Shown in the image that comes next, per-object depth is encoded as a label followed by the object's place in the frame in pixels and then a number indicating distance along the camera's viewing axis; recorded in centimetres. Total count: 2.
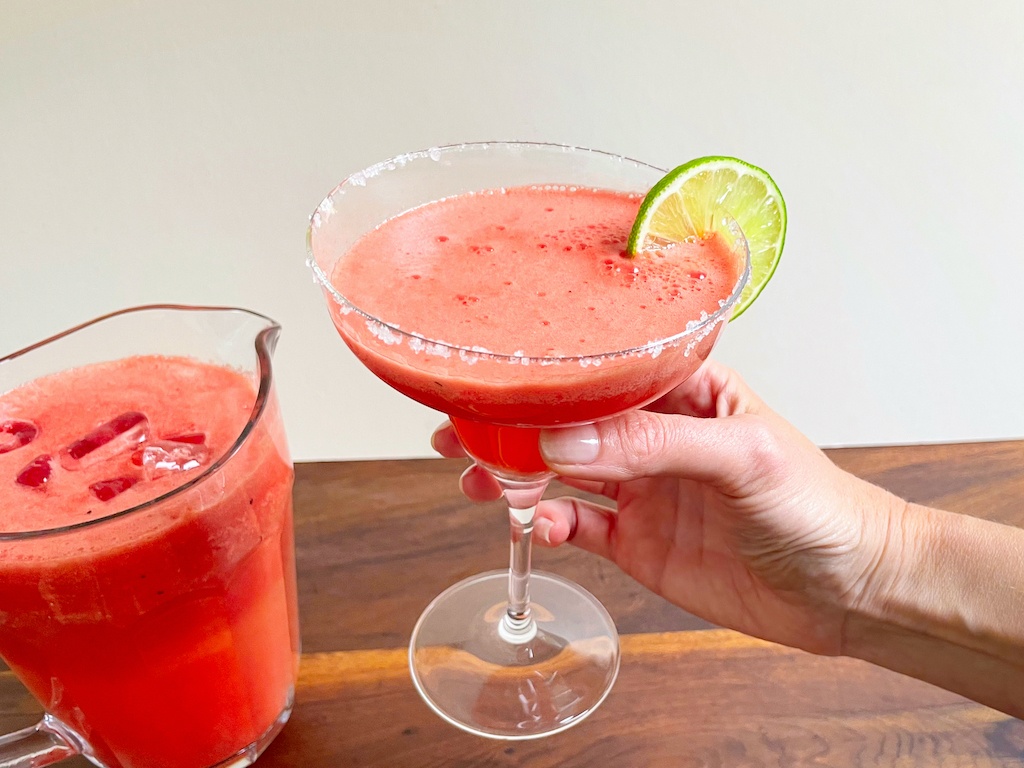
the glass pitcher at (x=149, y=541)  20
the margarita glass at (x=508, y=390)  20
